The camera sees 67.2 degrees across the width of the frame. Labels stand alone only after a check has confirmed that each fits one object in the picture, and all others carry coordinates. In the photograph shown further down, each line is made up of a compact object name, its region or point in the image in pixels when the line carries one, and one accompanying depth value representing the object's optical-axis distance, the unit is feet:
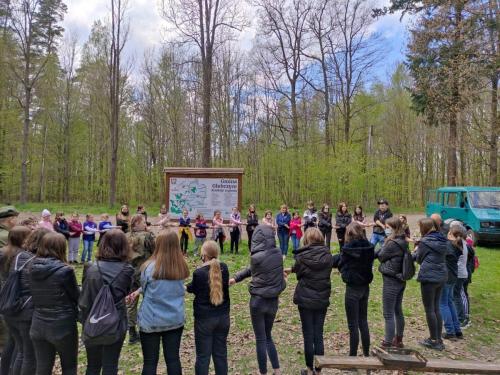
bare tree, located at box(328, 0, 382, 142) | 95.91
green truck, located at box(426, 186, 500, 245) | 42.78
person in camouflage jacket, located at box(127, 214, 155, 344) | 15.05
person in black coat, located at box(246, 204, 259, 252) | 37.19
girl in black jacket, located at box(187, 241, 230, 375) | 11.61
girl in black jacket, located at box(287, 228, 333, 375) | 13.41
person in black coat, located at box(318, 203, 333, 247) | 36.87
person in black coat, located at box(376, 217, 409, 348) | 15.03
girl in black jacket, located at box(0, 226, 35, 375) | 11.14
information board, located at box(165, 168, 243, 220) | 40.45
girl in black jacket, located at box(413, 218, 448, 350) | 15.49
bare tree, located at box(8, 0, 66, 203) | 80.48
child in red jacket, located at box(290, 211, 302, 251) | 36.45
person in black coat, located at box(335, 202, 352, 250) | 35.57
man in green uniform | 13.57
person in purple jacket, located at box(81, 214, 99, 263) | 33.24
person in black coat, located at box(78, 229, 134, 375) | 10.27
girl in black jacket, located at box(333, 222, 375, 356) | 14.20
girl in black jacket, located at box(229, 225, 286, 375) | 13.12
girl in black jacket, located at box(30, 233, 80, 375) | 10.27
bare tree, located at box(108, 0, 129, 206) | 73.26
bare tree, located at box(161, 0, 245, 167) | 55.06
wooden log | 11.50
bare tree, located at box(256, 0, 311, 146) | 94.99
